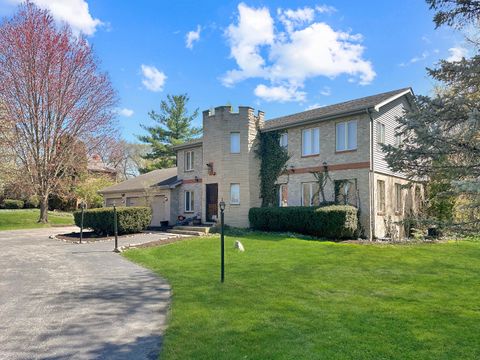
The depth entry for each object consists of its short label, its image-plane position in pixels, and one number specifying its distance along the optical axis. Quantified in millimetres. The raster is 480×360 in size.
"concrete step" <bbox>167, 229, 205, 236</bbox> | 19572
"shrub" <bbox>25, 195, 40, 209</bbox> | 39375
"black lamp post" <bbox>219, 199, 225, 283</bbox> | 8789
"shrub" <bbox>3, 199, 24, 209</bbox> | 39938
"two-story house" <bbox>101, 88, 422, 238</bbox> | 17312
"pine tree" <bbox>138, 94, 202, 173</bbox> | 48312
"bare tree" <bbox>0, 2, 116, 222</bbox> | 27625
